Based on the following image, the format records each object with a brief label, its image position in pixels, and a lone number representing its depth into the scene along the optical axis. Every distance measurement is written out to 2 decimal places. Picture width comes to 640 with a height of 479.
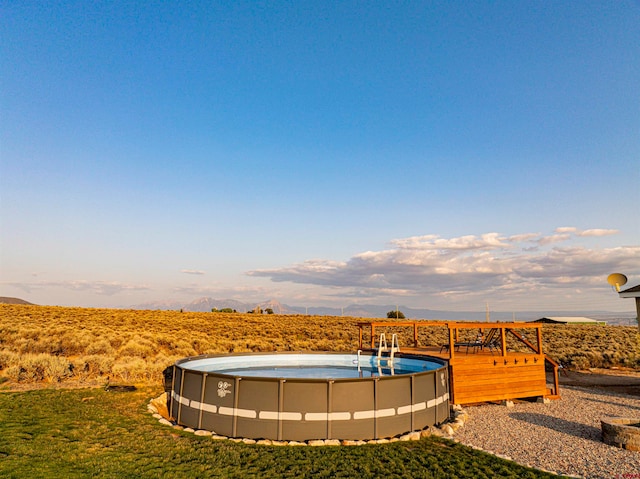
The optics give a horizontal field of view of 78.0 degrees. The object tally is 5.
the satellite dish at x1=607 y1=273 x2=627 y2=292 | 16.27
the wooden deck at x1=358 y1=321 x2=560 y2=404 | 12.95
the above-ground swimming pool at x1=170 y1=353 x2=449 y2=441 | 8.96
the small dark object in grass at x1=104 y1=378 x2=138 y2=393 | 13.91
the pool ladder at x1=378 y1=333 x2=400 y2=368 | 14.80
